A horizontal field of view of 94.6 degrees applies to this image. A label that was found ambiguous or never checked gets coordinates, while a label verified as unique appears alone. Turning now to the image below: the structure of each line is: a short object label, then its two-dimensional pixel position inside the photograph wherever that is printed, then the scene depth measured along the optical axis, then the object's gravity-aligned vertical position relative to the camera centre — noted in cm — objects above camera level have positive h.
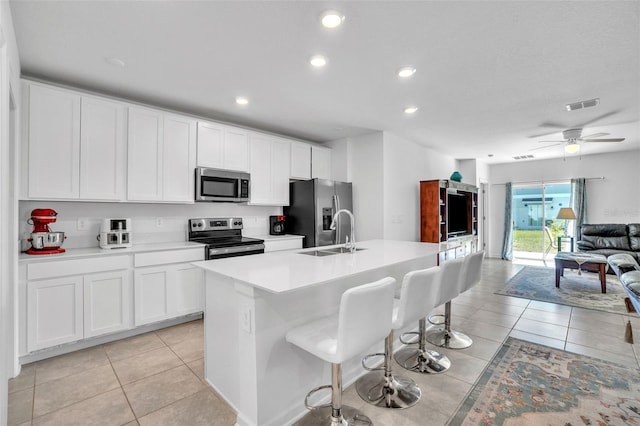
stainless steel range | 357 -33
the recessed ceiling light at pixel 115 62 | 253 +133
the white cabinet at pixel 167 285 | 307 -78
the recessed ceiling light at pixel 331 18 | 193 +130
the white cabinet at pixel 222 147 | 382 +91
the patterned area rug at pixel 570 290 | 418 -127
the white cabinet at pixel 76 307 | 252 -86
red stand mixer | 267 -19
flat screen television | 609 -2
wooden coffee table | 470 -83
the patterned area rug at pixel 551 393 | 187 -130
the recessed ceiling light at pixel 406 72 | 269 +132
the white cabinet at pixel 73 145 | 268 +67
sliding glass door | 733 -14
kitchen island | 169 -70
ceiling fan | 454 +117
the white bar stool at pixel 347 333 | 149 -69
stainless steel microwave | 373 +38
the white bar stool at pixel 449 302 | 240 -78
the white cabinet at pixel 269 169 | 436 +69
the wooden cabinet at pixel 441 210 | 558 +6
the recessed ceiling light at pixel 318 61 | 249 +132
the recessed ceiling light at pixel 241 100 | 342 +134
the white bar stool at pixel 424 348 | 202 -119
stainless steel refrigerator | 453 +4
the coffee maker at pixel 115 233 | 305 -20
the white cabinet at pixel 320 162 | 514 +92
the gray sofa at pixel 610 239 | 575 -53
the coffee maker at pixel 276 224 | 486 -18
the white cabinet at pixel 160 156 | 326 +68
